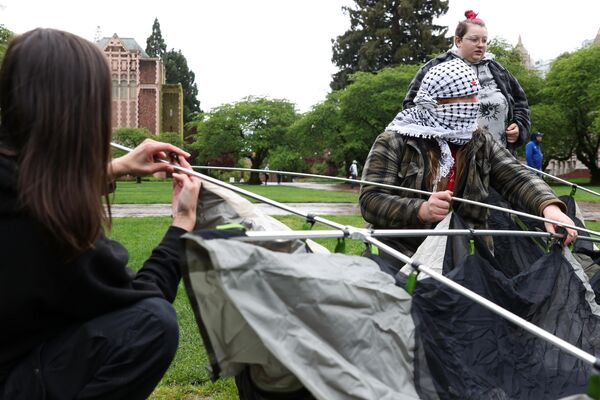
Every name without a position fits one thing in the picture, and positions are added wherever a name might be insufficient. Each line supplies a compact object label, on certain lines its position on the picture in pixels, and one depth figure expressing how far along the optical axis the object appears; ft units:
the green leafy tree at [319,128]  121.39
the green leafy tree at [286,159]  141.18
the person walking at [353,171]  116.94
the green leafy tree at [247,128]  146.82
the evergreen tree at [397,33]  133.18
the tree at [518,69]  112.27
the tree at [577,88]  108.88
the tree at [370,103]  104.32
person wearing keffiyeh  10.39
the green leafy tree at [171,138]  160.00
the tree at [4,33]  73.31
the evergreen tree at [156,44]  234.58
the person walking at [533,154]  41.86
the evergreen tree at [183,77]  234.17
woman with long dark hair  5.50
